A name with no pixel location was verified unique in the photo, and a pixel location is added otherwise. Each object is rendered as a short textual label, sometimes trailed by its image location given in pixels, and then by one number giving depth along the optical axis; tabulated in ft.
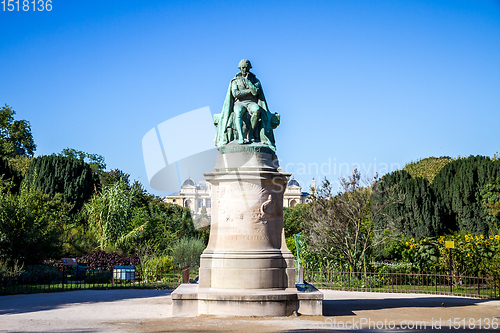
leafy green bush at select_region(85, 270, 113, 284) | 71.61
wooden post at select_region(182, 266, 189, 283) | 49.29
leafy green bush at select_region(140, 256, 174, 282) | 75.66
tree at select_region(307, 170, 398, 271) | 70.69
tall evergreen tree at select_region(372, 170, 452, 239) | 100.68
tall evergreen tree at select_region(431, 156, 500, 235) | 98.53
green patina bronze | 43.11
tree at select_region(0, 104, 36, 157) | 164.76
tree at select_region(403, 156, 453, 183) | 150.30
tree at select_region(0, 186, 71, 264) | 64.90
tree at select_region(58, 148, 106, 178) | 199.21
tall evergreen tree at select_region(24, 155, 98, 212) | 134.62
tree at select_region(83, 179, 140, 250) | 99.04
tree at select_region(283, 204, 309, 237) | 141.79
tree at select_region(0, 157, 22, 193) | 123.54
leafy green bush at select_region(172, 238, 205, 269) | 85.66
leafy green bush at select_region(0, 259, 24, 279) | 57.90
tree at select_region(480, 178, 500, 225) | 91.20
